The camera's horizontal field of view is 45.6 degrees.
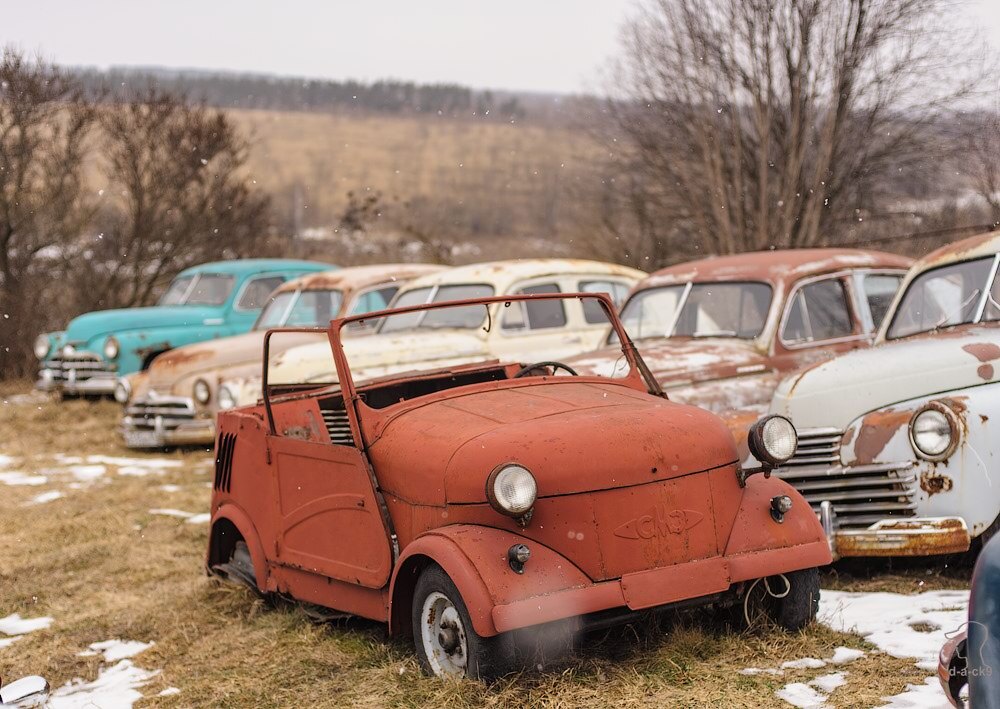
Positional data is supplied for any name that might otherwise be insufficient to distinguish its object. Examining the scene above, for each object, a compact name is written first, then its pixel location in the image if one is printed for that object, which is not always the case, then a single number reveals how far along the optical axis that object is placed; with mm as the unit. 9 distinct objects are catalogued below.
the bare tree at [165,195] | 18562
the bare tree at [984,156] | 15570
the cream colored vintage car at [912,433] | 5223
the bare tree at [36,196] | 16359
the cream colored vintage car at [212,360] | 11148
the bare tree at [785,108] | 16594
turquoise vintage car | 13523
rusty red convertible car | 4105
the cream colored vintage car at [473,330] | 9781
